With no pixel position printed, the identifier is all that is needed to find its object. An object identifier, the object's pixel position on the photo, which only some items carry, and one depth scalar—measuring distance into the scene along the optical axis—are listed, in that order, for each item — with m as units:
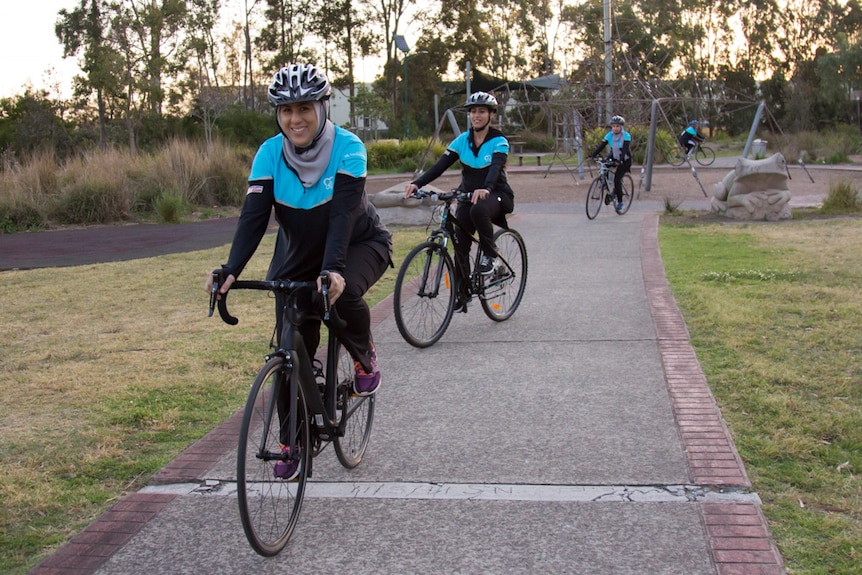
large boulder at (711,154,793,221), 15.05
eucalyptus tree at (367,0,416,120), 64.62
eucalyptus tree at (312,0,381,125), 64.12
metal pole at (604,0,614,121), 28.00
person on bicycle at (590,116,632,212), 16.06
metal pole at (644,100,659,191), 20.96
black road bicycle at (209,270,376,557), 3.30
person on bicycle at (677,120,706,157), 27.48
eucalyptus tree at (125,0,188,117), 42.22
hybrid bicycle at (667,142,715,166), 32.78
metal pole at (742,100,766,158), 22.86
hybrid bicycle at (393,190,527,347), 6.56
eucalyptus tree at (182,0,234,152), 47.64
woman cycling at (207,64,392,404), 3.71
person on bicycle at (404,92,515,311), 7.05
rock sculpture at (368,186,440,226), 16.05
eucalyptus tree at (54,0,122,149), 39.78
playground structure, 22.77
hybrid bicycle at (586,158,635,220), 15.88
